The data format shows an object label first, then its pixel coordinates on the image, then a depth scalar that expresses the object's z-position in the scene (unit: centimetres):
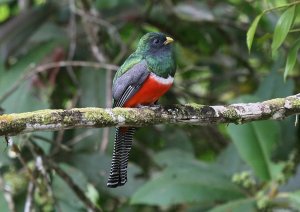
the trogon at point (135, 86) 563
